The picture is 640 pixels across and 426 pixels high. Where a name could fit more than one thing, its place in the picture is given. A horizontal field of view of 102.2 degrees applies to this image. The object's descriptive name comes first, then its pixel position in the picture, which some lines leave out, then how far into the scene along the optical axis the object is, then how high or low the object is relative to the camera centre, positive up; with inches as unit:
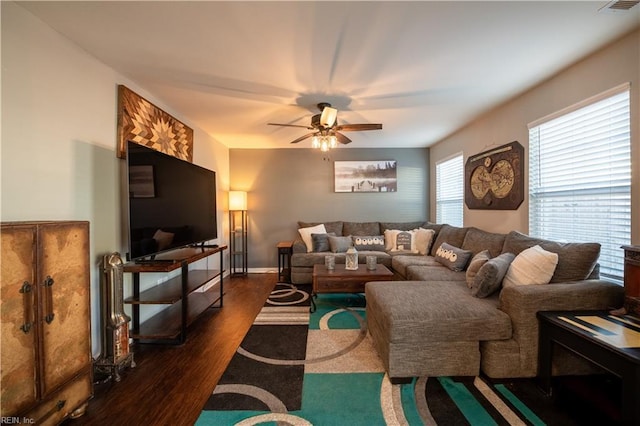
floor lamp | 183.3 -13.7
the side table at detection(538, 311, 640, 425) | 46.6 -27.9
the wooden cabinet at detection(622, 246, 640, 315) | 60.4 -16.7
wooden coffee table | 112.7 -30.4
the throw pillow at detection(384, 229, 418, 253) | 169.6 -20.4
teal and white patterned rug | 57.4 -45.9
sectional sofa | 67.3 -27.6
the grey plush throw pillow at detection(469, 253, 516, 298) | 79.8 -21.4
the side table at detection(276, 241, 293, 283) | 169.0 -33.7
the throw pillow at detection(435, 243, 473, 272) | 119.0 -22.5
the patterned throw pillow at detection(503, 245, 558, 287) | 75.2 -17.5
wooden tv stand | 84.7 -29.2
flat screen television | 79.0 +4.0
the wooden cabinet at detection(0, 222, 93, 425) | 46.8 -21.5
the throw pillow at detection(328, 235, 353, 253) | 168.1 -21.2
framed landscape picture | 196.7 +27.7
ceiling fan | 103.3 +36.5
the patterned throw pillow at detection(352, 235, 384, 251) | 173.2 -21.4
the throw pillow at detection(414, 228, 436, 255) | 163.5 -18.7
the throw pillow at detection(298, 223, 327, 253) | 174.4 -14.0
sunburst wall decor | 87.8 +34.9
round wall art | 111.4 +15.3
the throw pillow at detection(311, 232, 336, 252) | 171.0 -20.1
